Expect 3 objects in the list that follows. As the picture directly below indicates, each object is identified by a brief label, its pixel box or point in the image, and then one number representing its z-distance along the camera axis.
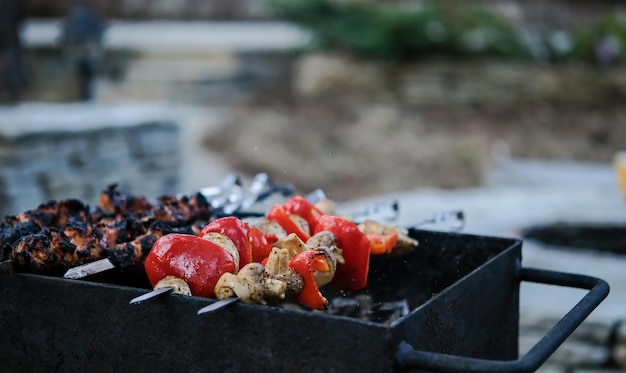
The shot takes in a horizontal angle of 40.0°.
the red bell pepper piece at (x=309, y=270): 1.81
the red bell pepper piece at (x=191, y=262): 1.80
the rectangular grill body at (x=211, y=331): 1.55
